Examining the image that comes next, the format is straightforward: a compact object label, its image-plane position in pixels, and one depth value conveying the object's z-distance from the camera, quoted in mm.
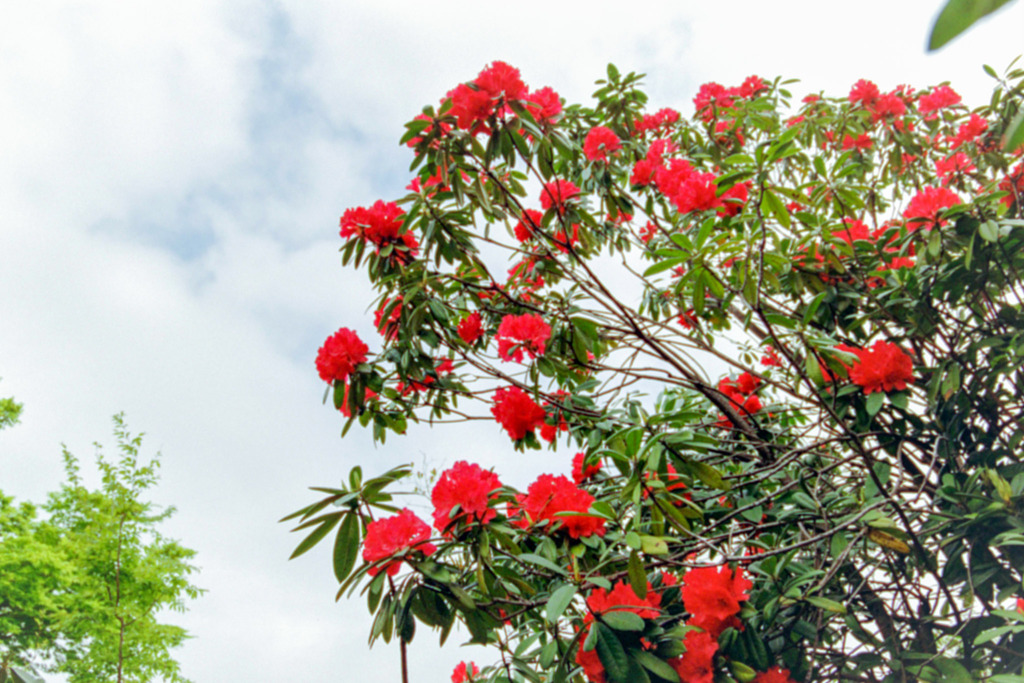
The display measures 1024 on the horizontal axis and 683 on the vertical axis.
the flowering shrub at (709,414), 1291
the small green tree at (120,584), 6168
